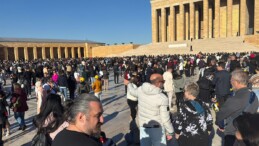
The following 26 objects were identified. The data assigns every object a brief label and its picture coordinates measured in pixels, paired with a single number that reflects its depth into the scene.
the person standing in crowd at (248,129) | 1.22
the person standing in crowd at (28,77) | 9.55
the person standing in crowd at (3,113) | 4.46
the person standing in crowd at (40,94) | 4.72
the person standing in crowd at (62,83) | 7.18
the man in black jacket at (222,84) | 4.51
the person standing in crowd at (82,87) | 5.81
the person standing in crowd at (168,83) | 5.80
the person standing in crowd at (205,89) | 5.30
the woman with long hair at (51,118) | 2.23
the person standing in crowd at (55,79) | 7.99
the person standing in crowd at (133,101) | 4.72
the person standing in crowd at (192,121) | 2.56
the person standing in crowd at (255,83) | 2.84
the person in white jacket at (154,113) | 2.82
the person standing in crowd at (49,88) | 5.47
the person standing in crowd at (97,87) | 6.57
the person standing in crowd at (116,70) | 12.21
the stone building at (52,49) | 46.29
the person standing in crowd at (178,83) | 5.64
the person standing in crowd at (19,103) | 5.03
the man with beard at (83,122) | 1.33
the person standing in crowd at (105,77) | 10.46
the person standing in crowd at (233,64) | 7.04
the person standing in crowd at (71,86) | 7.59
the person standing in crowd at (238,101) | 2.48
